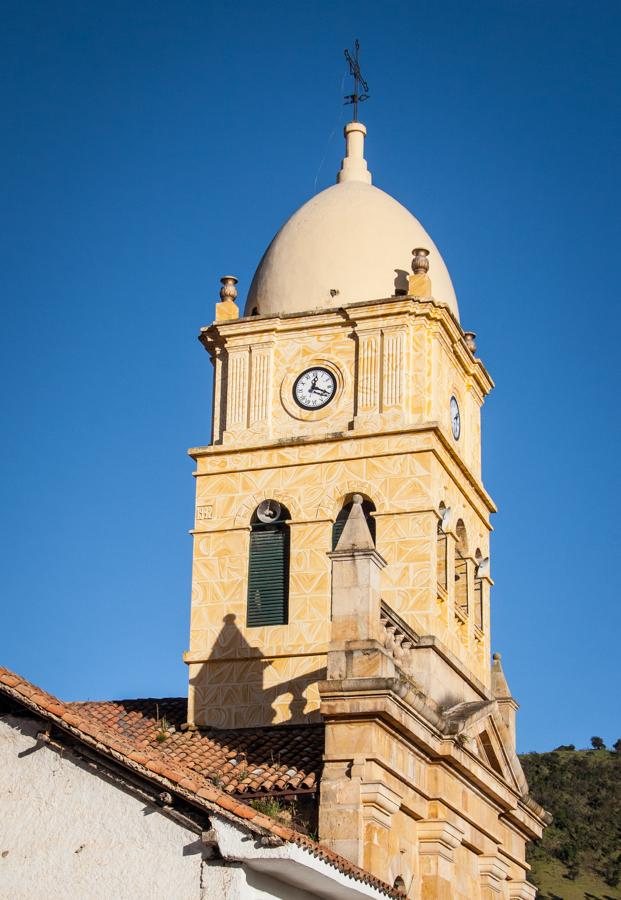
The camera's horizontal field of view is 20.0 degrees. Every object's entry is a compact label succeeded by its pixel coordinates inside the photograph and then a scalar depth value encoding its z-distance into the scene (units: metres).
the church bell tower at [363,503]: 28.20
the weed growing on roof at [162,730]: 27.38
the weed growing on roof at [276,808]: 22.92
